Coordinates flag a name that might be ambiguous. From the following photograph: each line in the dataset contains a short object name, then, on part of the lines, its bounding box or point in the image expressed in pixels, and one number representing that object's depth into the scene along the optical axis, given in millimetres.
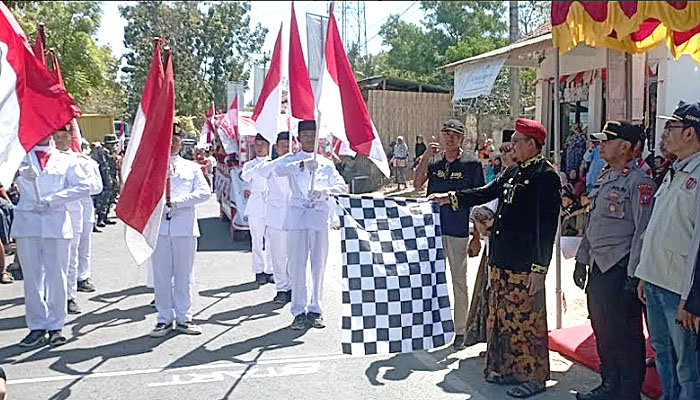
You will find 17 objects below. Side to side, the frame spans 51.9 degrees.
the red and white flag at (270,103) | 8062
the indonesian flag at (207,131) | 18461
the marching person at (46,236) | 6352
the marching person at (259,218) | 9273
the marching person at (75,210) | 6863
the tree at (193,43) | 43312
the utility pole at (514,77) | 20959
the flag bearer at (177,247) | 6691
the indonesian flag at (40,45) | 6559
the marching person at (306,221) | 7023
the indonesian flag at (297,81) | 7422
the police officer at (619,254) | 4625
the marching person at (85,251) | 8891
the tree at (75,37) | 28922
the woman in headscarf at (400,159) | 21812
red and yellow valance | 3930
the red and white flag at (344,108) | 6340
